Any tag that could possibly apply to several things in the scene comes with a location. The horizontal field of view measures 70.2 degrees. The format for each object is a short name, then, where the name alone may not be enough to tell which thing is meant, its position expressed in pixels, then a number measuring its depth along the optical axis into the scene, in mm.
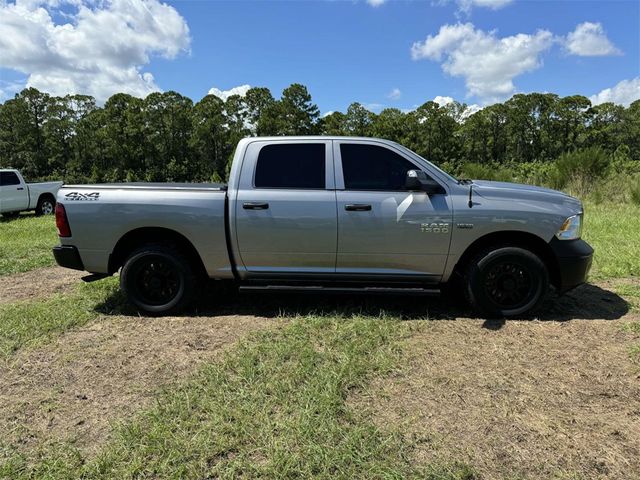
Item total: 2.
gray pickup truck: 4426
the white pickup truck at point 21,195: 14430
